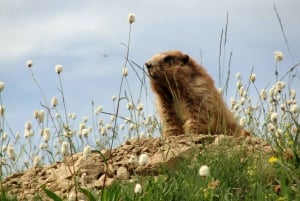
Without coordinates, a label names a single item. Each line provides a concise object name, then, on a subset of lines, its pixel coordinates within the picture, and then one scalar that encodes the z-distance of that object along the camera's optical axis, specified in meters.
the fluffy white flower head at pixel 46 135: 13.44
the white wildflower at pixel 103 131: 17.19
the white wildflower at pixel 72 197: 9.10
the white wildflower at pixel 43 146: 16.06
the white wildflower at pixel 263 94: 15.44
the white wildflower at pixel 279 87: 14.09
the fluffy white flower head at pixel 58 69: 11.91
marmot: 18.08
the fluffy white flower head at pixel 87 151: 9.59
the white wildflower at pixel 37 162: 14.42
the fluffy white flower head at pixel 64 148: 10.88
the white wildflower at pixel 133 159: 10.15
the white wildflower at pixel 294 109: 13.76
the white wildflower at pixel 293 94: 15.91
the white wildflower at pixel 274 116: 12.47
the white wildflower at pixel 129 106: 17.03
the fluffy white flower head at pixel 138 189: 8.66
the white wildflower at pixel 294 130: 13.03
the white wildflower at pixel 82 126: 17.92
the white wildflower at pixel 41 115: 13.92
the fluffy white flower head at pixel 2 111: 12.64
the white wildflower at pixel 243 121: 15.67
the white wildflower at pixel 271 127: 12.66
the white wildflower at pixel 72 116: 18.99
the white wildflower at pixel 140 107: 16.94
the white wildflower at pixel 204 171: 8.35
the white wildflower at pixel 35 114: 14.21
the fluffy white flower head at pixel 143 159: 9.37
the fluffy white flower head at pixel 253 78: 14.73
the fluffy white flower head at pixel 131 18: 13.00
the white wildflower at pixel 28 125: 14.98
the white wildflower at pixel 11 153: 13.49
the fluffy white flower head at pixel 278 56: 13.98
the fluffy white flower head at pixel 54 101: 12.47
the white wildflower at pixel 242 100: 16.50
